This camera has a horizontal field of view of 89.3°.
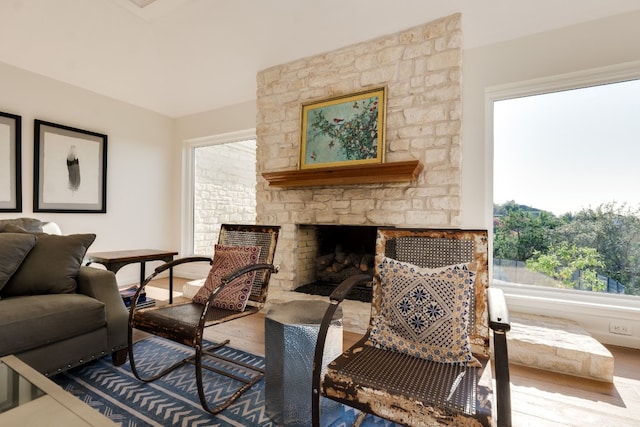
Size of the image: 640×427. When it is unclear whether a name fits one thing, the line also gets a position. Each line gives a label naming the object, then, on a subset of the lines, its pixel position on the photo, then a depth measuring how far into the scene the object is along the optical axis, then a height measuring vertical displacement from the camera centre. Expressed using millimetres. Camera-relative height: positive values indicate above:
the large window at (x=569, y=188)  2564 +247
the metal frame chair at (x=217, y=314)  1649 -575
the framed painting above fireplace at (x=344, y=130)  2996 +835
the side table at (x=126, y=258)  2719 -379
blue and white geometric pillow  1281 -407
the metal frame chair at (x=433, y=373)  1002 -574
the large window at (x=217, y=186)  4473 +423
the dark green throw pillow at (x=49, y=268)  1989 -337
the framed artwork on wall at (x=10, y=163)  3244 +525
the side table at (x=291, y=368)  1528 -729
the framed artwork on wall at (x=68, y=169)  3527 +526
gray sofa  1698 -513
